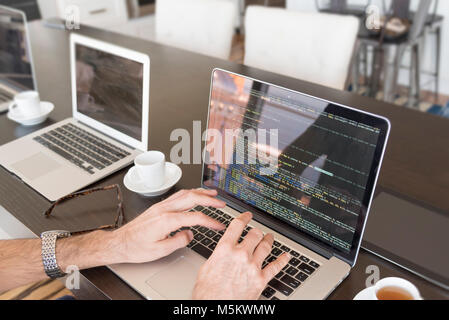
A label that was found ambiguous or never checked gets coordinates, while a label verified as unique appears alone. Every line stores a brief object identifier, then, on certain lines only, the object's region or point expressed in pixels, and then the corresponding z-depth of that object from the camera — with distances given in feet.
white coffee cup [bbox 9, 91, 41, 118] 3.93
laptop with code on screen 2.13
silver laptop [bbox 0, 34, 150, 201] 3.12
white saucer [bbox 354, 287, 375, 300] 2.00
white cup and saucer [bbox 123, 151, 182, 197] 2.85
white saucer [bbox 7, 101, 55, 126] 3.93
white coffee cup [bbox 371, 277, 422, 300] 1.89
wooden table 2.36
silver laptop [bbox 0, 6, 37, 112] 4.16
